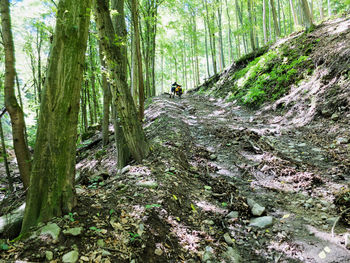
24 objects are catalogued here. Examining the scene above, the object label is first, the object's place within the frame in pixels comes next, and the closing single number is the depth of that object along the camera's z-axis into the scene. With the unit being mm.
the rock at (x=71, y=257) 1901
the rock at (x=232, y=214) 3303
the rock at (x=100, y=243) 2193
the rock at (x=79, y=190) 3152
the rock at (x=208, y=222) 3127
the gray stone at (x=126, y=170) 4336
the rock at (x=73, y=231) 2158
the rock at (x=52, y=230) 2090
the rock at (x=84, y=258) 1958
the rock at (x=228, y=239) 2810
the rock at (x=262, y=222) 3086
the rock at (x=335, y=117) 5484
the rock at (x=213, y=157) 5609
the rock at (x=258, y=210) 3298
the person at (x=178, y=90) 18312
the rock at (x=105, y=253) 2088
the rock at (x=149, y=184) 3578
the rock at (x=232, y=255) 2539
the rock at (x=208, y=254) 2482
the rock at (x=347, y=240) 2379
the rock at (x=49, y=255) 1872
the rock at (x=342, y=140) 4659
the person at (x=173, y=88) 18234
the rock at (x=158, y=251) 2348
